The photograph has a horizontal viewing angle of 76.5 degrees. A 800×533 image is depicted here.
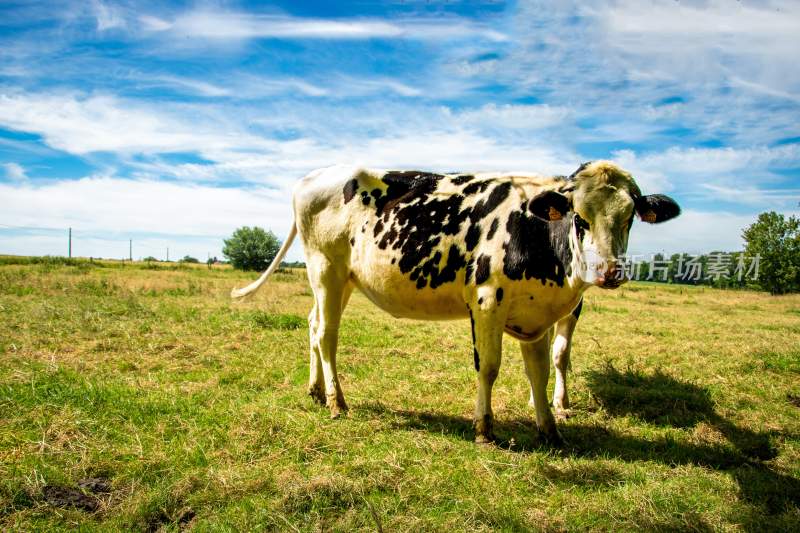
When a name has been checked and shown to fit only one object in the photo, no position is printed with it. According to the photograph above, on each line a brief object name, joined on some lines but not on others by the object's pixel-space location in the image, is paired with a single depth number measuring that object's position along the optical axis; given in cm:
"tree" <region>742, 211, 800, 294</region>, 4012
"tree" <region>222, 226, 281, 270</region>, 5431
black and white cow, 430
